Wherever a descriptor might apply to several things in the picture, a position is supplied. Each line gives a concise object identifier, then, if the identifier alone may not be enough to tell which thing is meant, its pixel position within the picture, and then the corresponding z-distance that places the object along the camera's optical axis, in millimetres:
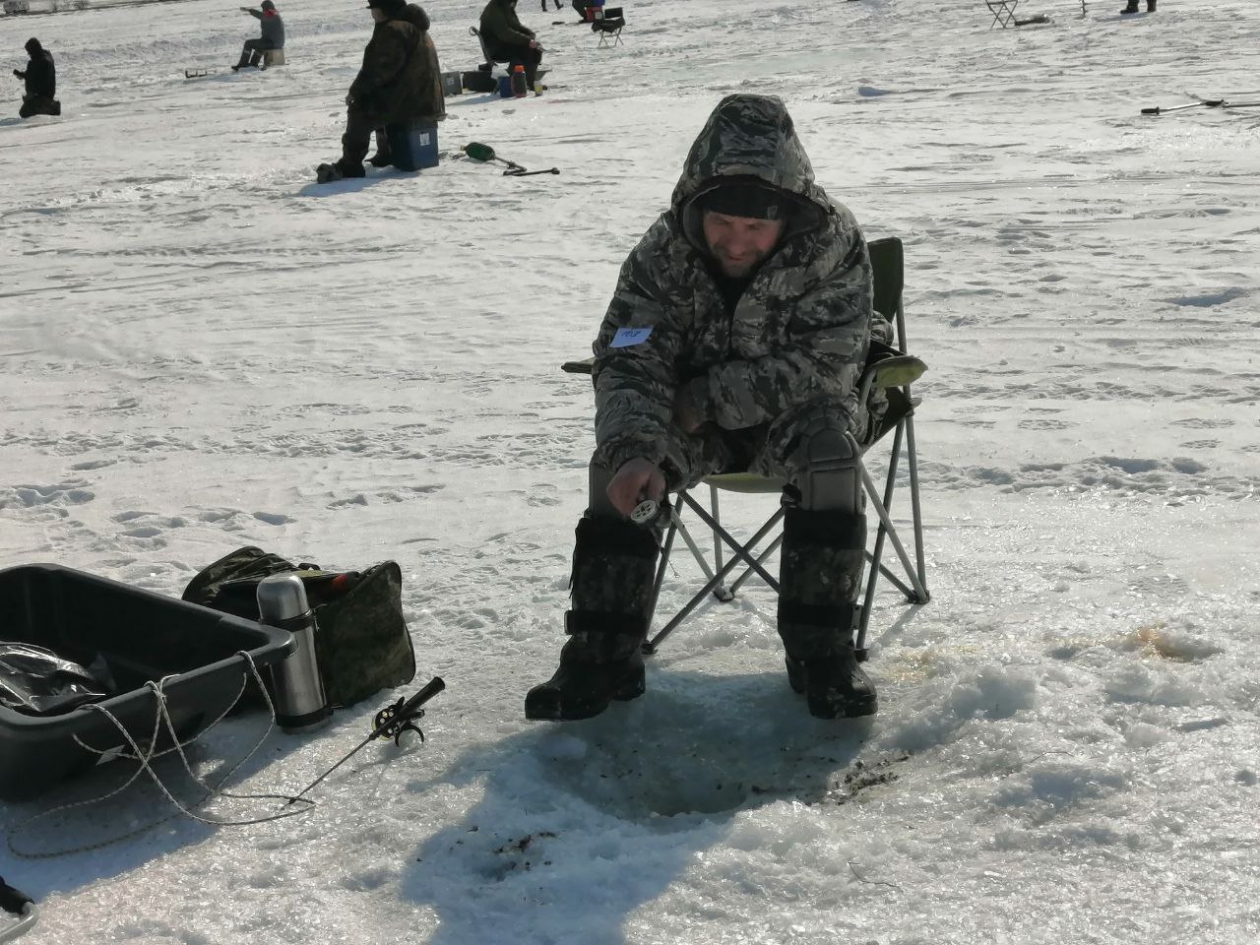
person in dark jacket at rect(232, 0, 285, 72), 19809
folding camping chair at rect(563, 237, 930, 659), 3104
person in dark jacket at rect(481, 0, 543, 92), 16203
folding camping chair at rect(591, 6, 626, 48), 20859
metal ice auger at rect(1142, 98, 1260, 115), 10938
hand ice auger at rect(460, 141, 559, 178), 11023
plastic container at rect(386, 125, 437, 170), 11141
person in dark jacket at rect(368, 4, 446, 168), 11172
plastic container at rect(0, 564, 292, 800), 2619
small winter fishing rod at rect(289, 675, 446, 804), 2979
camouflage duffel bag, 3135
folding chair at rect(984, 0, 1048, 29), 18447
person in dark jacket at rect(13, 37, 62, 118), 15820
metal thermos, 2939
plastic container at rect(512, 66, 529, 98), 15523
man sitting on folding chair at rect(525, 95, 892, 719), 2895
